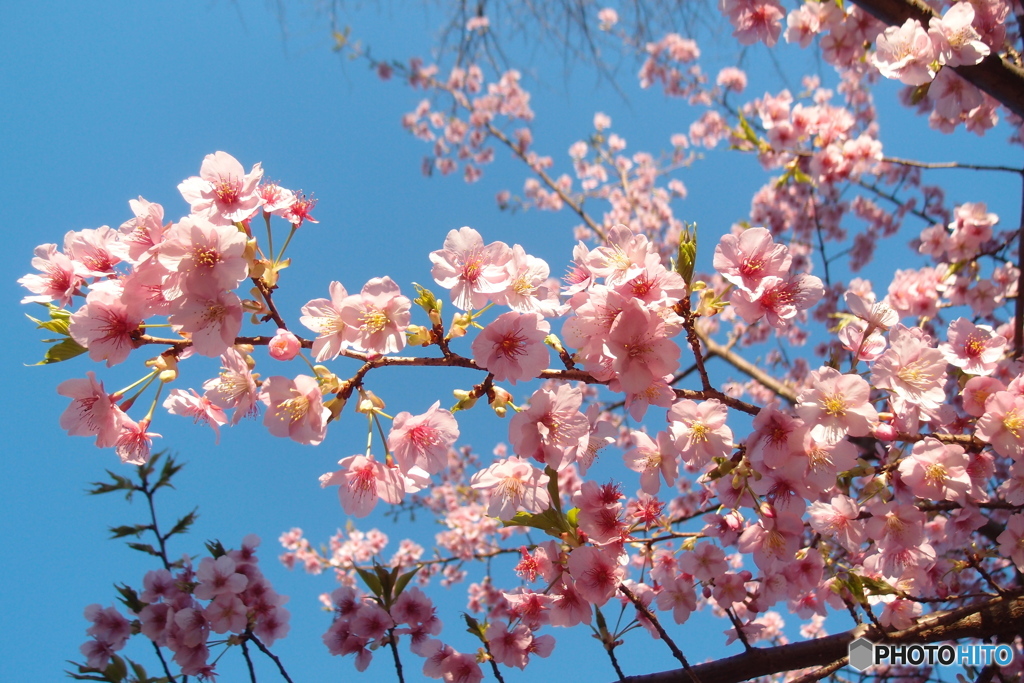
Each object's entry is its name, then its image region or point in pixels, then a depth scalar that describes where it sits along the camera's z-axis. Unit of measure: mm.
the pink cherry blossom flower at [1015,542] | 520
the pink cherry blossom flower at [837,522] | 507
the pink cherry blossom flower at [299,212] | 458
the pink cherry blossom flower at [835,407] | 453
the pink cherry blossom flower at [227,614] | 561
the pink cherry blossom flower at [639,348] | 427
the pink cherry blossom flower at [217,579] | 570
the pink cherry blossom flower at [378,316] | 430
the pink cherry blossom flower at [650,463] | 494
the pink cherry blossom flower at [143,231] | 435
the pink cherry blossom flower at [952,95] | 604
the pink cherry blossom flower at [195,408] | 461
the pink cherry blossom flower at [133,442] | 456
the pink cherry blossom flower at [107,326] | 424
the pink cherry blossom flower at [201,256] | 419
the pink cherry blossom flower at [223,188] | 440
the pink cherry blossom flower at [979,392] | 485
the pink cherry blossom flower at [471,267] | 443
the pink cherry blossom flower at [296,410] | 425
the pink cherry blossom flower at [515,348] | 439
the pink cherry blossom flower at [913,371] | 461
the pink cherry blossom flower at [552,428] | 457
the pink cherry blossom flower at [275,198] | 451
